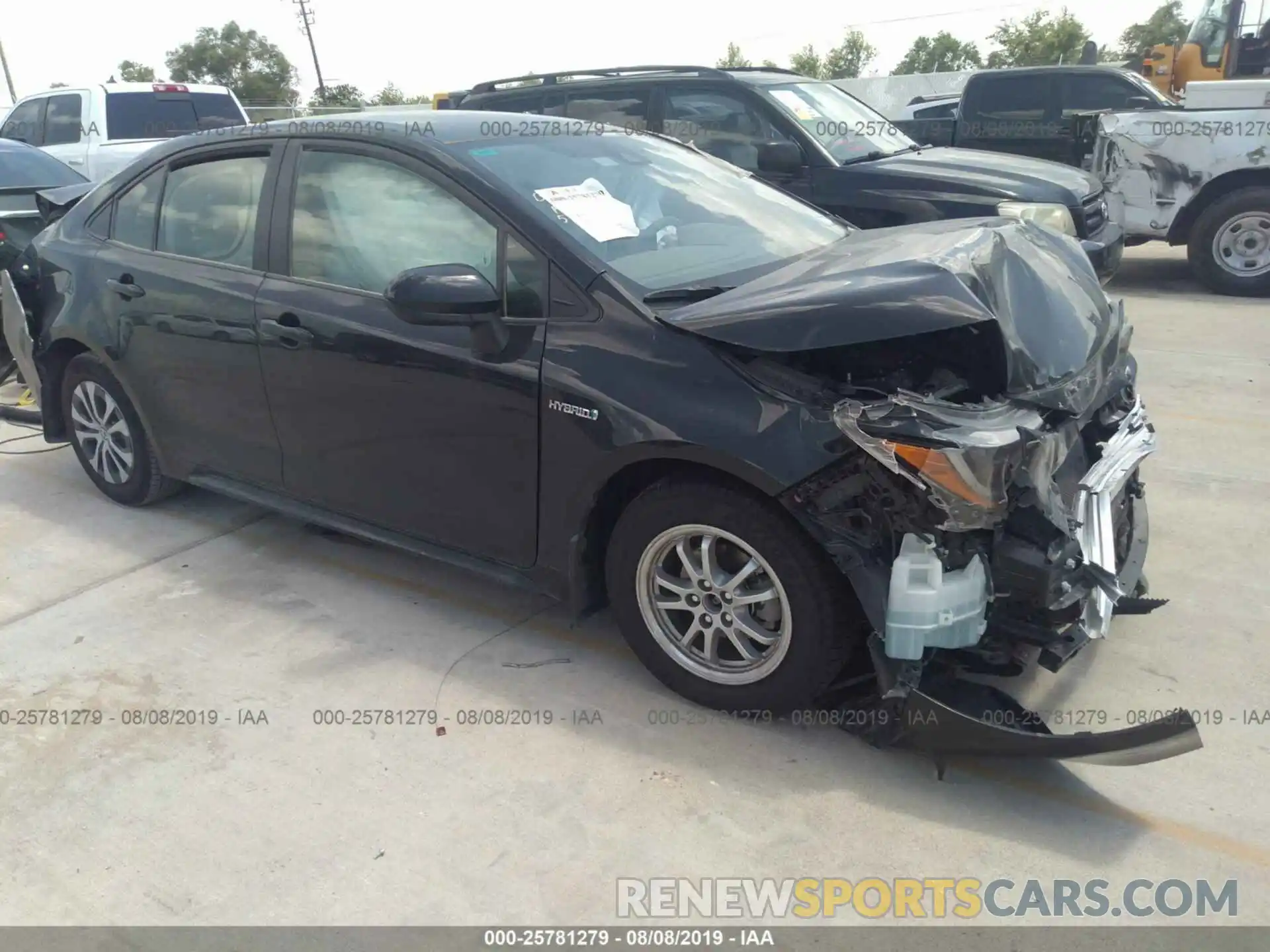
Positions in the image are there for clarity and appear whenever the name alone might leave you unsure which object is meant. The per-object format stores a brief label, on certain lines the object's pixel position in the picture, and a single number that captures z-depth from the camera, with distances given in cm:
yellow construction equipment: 1146
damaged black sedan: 275
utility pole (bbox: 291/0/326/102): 5569
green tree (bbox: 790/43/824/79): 5822
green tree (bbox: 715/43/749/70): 5878
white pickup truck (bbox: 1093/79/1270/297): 903
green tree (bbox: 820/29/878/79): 6309
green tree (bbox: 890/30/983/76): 6000
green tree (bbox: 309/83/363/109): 3859
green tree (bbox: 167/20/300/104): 5997
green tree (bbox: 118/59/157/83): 5994
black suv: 724
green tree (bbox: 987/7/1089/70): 4603
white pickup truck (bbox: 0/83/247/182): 1185
